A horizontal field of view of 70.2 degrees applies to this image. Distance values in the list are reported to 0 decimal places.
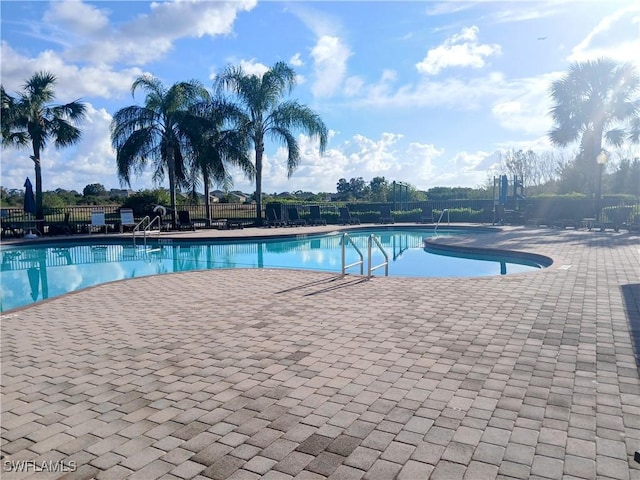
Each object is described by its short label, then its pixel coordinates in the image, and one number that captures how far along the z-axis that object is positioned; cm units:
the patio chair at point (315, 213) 2198
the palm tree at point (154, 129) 1888
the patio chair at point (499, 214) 2095
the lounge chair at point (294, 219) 2073
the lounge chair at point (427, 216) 2299
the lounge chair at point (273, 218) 2064
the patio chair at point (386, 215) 2336
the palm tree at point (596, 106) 2069
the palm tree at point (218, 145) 1930
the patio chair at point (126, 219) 1818
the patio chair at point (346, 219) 2283
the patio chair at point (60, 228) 1723
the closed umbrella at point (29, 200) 1667
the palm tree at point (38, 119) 1652
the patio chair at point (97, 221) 1761
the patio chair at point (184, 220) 1938
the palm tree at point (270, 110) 1994
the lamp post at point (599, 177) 1888
